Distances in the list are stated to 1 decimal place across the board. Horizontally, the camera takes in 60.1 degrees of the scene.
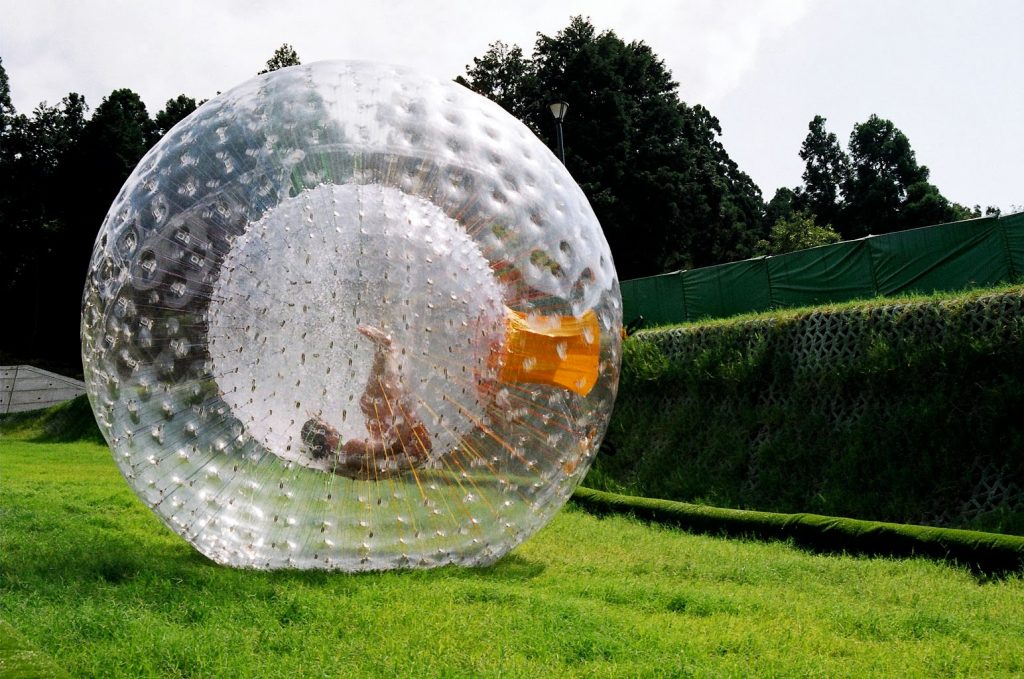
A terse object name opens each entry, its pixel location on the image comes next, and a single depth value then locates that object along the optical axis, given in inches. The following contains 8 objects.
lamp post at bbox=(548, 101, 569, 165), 628.7
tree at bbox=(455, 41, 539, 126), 1434.5
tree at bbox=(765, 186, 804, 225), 2200.3
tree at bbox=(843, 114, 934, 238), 1775.3
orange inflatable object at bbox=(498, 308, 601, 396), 189.8
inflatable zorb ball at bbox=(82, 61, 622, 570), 176.4
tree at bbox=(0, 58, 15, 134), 1409.3
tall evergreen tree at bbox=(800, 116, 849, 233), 2075.5
